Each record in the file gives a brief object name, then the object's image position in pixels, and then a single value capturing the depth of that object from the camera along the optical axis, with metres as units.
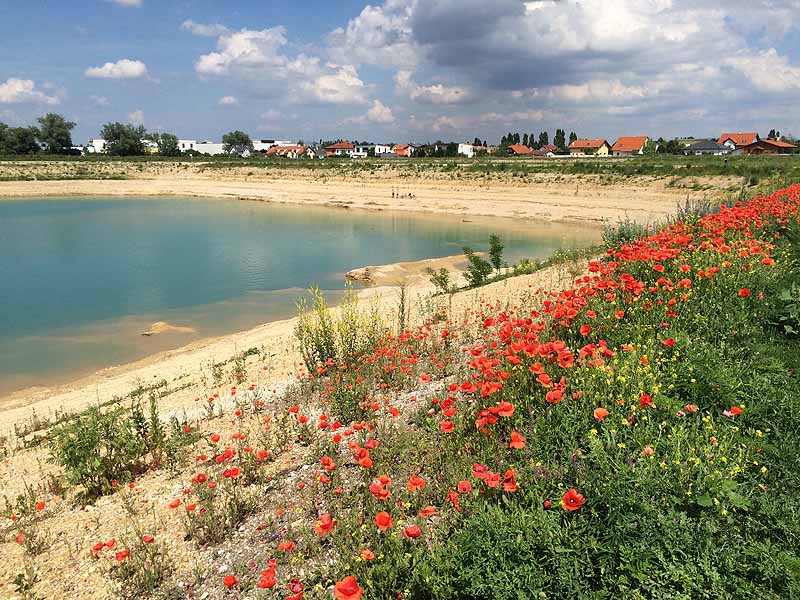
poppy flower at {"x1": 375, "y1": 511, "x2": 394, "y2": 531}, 2.94
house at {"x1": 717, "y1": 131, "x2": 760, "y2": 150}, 108.06
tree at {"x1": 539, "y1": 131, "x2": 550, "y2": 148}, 152.68
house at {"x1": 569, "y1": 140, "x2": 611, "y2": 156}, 116.25
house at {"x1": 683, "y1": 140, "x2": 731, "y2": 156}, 99.12
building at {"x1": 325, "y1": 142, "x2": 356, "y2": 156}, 163.80
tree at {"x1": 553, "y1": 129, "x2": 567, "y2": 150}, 138.88
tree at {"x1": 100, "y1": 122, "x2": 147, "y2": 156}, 113.19
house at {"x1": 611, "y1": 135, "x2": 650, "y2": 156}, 111.69
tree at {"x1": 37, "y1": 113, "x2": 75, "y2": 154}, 109.31
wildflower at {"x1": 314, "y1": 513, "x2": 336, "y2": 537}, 3.13
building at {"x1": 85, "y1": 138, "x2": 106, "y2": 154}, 160.00
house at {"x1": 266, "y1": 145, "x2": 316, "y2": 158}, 148.35
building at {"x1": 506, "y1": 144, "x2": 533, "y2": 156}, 129.35
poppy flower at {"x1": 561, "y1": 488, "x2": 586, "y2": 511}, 3.00
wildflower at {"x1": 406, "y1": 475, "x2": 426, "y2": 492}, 3.30
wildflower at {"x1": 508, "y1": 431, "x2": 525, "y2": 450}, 3.38
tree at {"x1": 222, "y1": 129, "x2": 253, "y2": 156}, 146.75
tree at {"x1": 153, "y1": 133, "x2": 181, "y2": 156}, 119.50
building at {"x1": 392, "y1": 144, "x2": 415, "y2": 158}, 162.15
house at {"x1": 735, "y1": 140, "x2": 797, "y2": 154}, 88.38
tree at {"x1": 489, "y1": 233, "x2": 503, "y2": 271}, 16.86
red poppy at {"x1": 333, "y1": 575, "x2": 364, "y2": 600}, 2.62
